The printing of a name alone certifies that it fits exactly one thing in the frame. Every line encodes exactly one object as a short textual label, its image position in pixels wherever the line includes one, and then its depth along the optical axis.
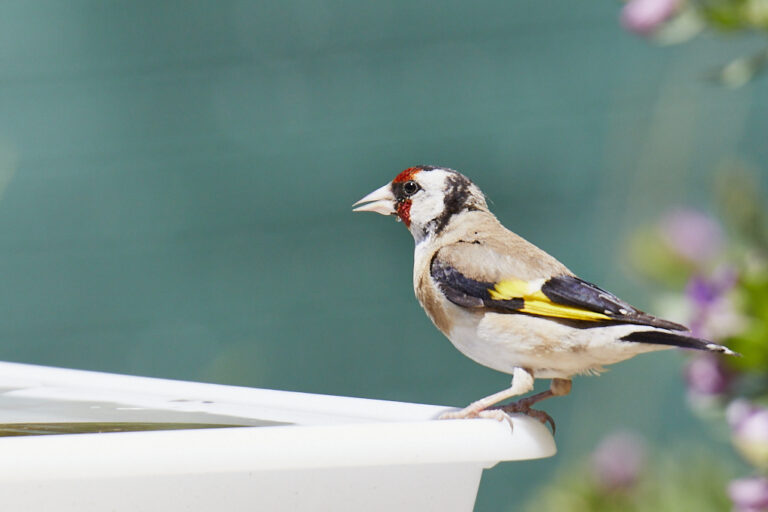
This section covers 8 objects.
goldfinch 3.06
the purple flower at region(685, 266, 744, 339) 4.36
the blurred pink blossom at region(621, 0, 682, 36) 4.67
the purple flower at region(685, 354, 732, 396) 4.49
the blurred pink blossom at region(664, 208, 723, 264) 5.18
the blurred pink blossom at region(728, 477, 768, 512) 4.33
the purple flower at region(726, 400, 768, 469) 4.20
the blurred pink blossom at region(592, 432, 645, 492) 6.20
